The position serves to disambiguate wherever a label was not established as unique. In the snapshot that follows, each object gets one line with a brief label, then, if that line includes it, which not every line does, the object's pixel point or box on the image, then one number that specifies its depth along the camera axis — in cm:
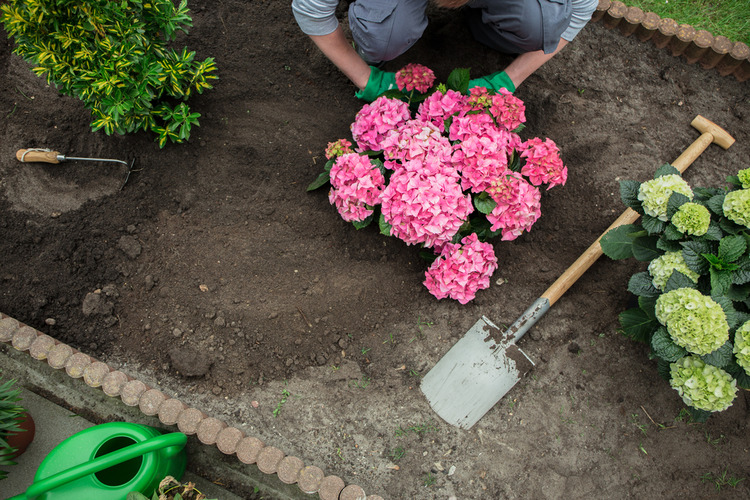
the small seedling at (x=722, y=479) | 206
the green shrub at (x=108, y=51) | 175
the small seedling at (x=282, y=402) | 211
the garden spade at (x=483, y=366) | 205
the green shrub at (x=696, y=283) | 154
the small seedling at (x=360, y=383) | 217
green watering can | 168
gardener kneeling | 198
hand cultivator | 228
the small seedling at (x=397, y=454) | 208
